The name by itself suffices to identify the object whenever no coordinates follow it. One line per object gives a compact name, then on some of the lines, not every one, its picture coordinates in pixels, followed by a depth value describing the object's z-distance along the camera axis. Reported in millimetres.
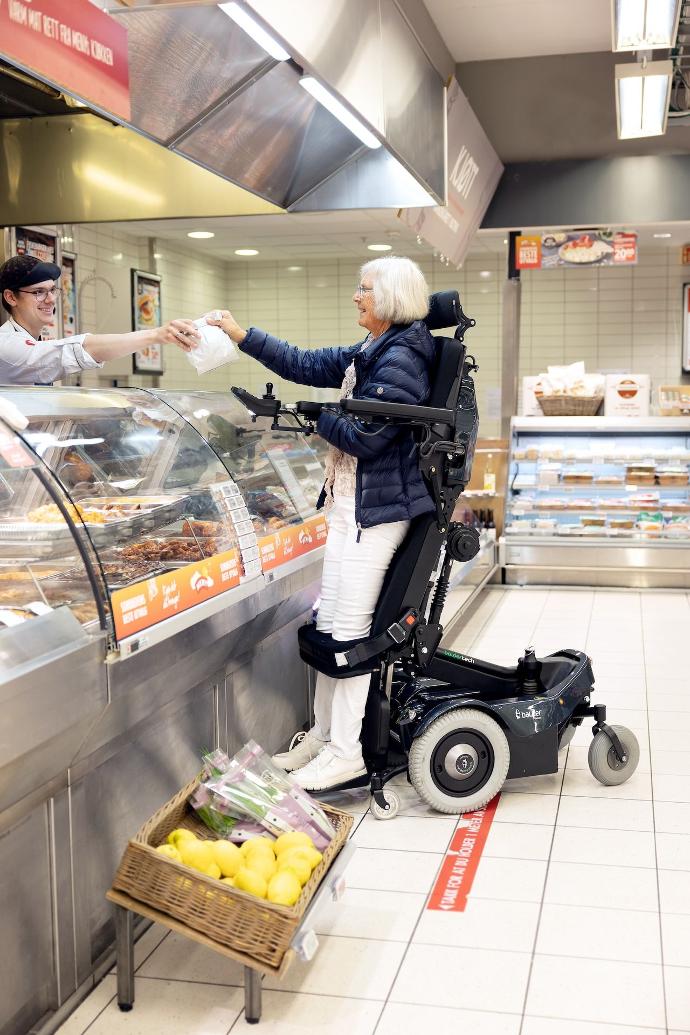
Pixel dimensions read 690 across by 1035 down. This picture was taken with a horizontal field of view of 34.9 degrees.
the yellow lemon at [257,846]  2725
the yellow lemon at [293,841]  2762
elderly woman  3705
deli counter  2393
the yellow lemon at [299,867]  2631
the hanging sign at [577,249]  8266
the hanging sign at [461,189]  6031
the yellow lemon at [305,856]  2691
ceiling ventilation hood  3480
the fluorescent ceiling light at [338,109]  4105
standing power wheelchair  3754
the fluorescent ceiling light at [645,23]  4496
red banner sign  2598
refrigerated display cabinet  8484
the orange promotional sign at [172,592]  2695
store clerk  3713
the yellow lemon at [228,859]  2645
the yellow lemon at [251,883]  2549
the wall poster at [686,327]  12484
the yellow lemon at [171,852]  2607
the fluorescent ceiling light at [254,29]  3043
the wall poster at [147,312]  9008
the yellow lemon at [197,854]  2604
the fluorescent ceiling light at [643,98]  5410
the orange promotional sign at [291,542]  3873
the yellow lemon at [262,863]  2633
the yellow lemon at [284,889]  2525
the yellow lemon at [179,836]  2682
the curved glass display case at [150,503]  2801
